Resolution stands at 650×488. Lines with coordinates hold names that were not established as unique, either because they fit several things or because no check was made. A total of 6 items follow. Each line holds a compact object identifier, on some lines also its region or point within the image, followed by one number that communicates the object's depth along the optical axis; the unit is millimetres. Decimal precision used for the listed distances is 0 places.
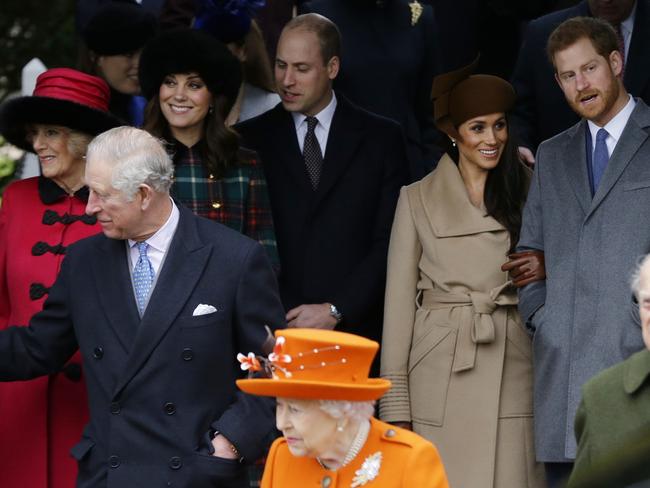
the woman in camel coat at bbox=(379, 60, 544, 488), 12898
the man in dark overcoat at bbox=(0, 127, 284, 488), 10562
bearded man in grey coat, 11750
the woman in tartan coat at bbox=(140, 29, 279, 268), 13273
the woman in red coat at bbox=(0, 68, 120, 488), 12336
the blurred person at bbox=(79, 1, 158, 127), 15039
